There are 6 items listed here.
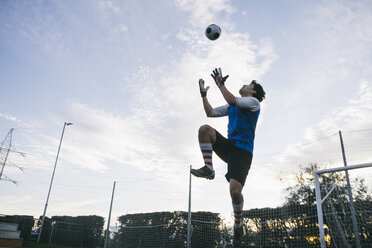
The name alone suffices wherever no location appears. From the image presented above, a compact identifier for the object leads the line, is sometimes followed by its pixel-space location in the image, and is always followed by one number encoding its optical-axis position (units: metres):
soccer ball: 4.18
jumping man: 2.97
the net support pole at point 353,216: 7.35
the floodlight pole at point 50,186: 19.11
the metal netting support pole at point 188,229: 9.96
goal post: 5.93
